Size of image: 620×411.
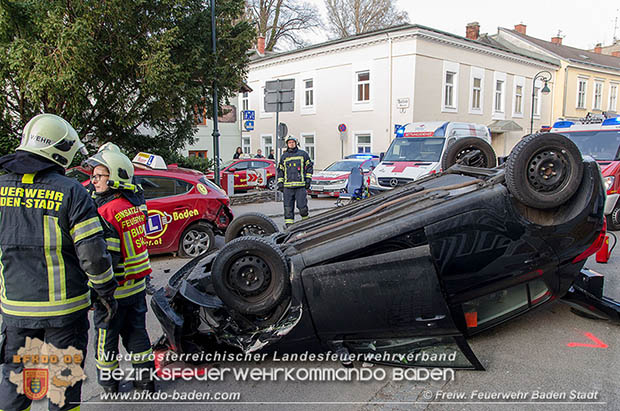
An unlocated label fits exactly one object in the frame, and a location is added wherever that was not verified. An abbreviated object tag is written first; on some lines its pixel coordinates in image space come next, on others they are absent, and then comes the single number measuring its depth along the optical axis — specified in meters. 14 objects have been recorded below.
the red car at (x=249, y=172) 16.05
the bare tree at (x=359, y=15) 34.25
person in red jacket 3.11
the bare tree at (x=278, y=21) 33.09
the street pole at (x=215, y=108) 10.91
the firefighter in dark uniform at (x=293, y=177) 8.67
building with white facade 21.45
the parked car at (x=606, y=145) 8.64
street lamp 27.05
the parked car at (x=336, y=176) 15.20
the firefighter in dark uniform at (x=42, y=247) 2.44
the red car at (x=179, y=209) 6.88
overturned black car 3.12
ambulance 10.72
